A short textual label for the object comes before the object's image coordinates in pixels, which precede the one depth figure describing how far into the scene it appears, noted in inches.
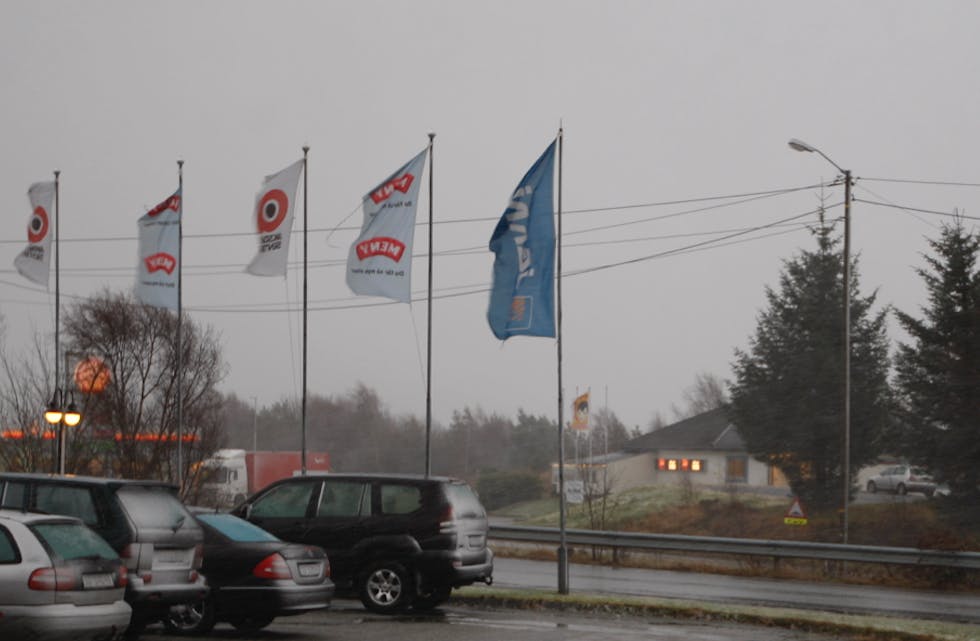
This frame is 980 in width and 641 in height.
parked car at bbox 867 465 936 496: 2353.6
